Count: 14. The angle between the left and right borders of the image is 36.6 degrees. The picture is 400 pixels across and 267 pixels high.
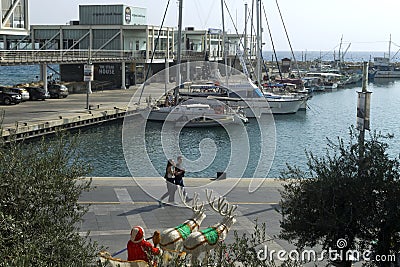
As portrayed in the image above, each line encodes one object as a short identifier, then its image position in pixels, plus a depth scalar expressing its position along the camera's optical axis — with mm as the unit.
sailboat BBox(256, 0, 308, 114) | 61469
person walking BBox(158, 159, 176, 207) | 19344
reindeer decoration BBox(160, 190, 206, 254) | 12422
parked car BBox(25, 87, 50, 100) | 57156
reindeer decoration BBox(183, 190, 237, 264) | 12375
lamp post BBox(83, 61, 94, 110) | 51438
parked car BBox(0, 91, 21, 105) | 51812
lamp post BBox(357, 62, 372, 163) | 14547
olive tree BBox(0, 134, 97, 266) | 8703
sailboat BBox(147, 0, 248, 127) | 50094
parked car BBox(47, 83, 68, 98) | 59844
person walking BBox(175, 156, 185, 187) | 19453
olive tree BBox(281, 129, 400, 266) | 10055
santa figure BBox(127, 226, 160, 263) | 11625
